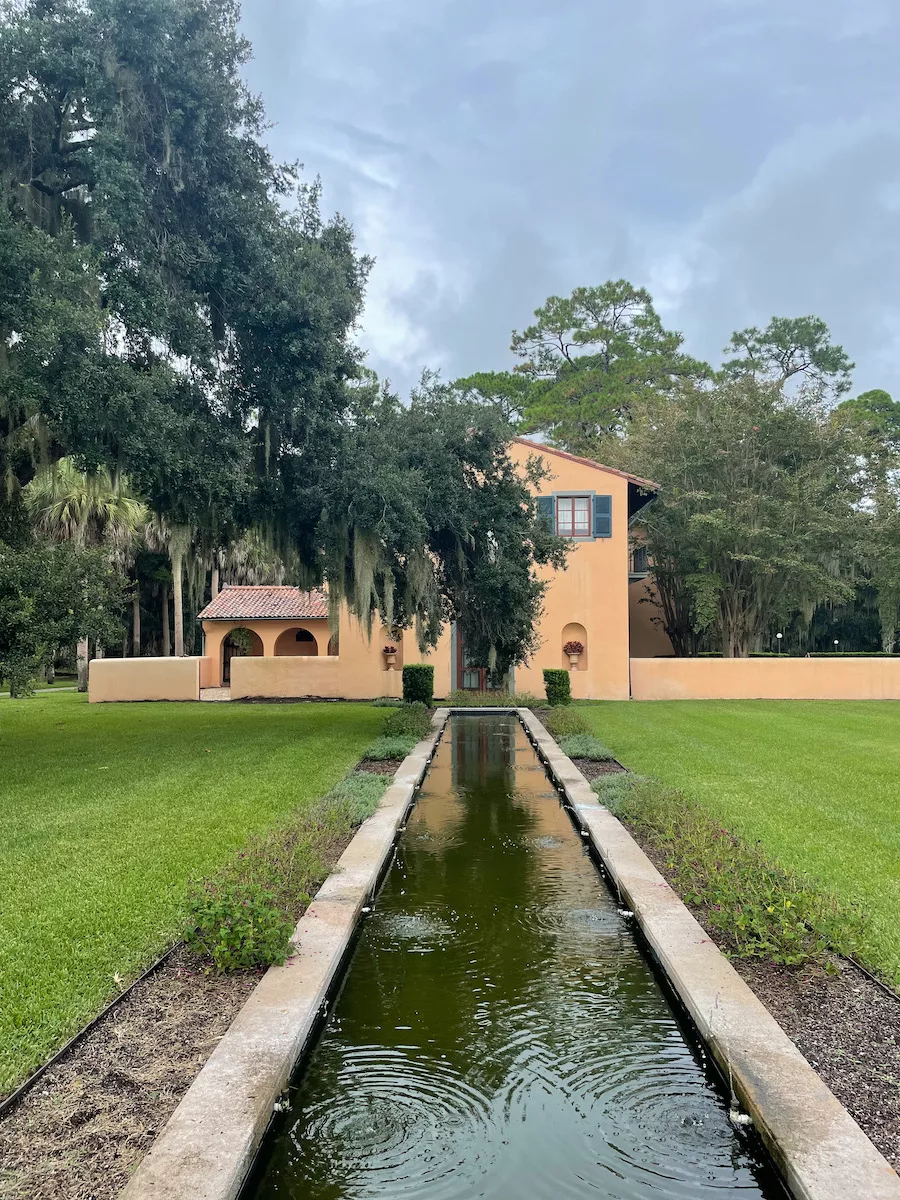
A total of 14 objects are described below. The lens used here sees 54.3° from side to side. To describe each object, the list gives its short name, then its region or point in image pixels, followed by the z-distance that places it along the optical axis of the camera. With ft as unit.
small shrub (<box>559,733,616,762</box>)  39.40
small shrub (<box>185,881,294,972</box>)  14.14
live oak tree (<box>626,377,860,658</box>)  82.38
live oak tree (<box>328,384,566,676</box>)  40.19
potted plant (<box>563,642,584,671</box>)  78.28
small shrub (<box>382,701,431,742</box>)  48.08
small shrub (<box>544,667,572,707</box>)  71.61
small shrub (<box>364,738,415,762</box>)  39.93
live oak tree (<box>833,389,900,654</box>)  86.10
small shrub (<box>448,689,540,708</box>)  71.36
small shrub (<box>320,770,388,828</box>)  25.81
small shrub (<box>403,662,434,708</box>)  70.38
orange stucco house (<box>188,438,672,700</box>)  77.66
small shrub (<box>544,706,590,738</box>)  48.78
